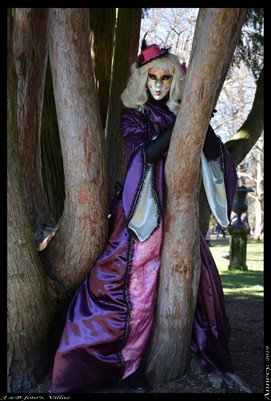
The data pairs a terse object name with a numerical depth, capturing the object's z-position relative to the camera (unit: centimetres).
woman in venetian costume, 310
